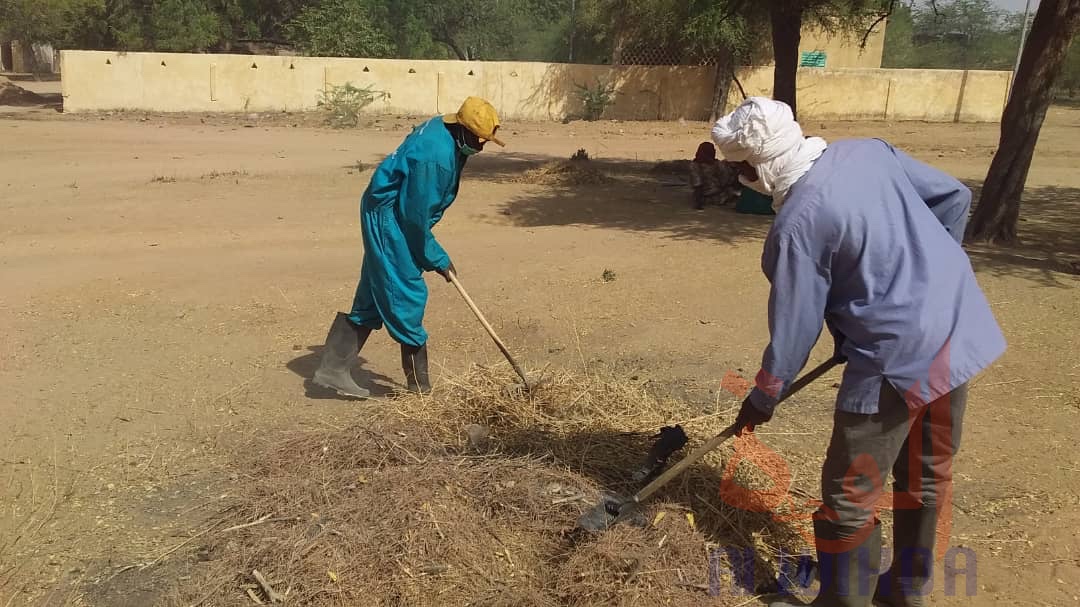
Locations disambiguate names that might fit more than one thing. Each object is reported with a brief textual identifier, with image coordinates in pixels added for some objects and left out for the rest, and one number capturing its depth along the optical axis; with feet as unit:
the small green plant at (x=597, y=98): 73.97
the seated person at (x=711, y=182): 33.42
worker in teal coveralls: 13.79
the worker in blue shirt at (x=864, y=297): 7.78
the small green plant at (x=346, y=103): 67.77
